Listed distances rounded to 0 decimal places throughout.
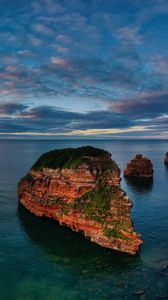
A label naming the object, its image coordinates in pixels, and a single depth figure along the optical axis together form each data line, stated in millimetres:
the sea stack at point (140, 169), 91763
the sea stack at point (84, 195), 40687
